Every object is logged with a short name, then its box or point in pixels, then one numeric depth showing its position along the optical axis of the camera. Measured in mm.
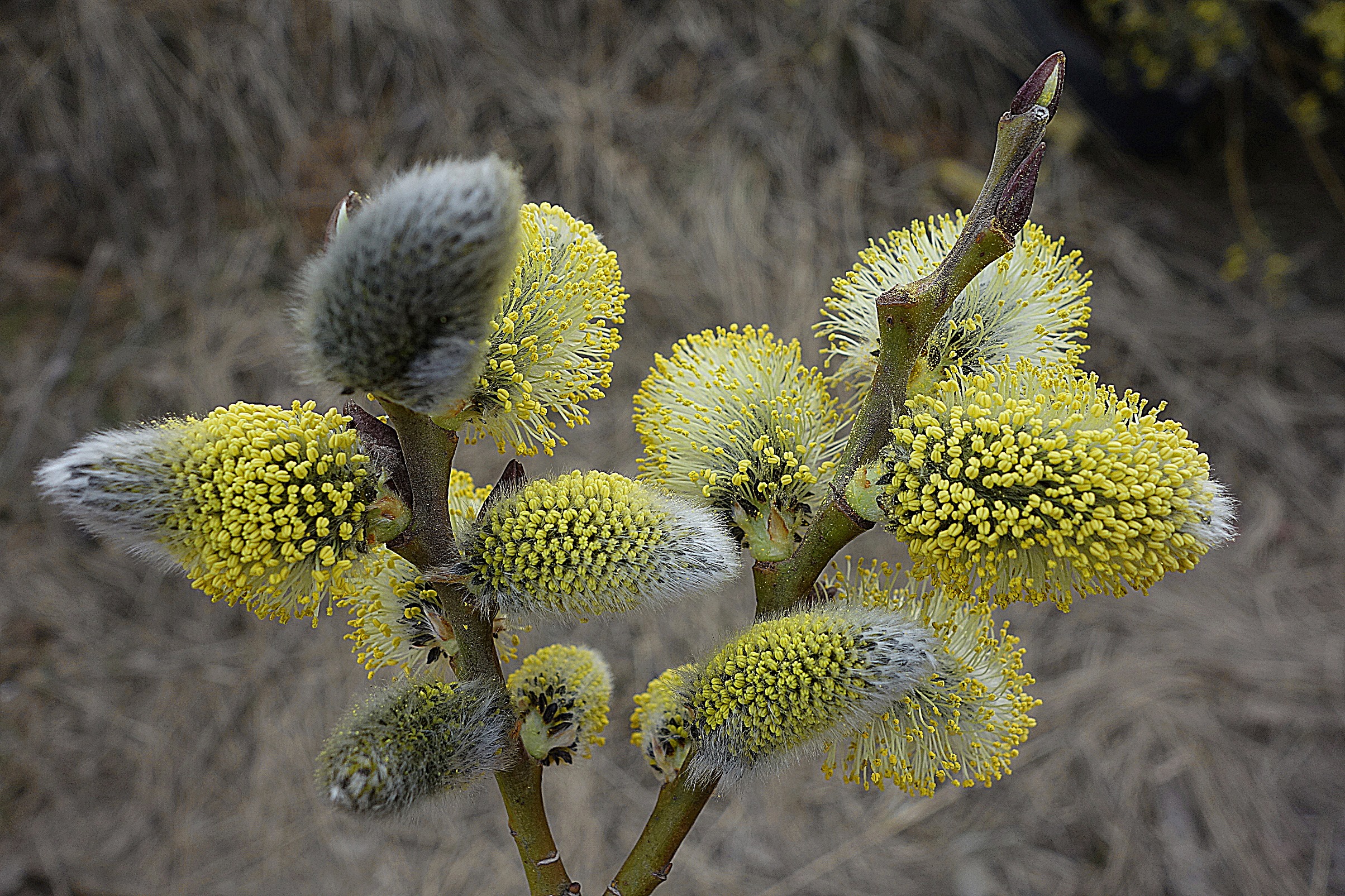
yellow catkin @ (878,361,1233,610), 277
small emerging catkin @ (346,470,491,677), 292
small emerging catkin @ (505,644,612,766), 298
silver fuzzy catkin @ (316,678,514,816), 274
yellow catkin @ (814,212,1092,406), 304
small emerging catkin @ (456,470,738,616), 281
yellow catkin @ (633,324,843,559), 305
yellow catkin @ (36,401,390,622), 269
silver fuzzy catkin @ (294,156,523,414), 262
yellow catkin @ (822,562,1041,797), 300
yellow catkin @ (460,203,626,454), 289
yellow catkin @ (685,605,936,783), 283
